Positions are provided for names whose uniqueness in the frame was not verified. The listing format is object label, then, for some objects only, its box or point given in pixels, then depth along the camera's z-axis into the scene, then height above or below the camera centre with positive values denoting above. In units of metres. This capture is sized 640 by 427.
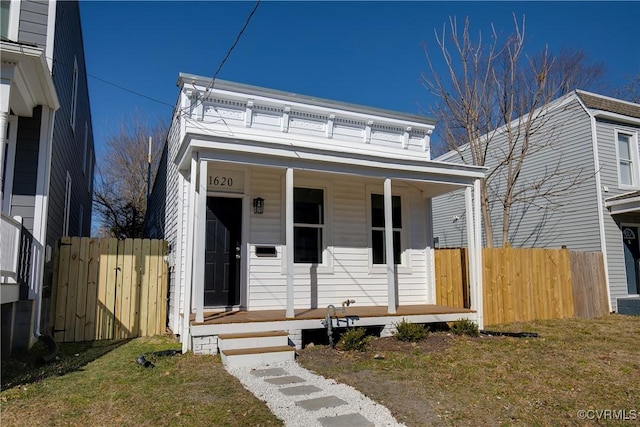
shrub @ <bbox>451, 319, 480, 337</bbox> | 7.23 -1.10
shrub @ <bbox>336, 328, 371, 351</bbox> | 6.02 -1.10
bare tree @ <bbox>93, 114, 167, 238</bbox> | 20.69 +4.63
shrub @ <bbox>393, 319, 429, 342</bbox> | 6.59 -1.07
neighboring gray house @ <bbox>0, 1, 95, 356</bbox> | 5.07 +1.60
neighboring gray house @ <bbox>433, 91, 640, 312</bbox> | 11.27 +2.10
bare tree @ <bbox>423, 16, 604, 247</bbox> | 12.25 +4.92
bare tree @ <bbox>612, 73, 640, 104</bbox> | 20.20 +8.20
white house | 6.43 +1.09
